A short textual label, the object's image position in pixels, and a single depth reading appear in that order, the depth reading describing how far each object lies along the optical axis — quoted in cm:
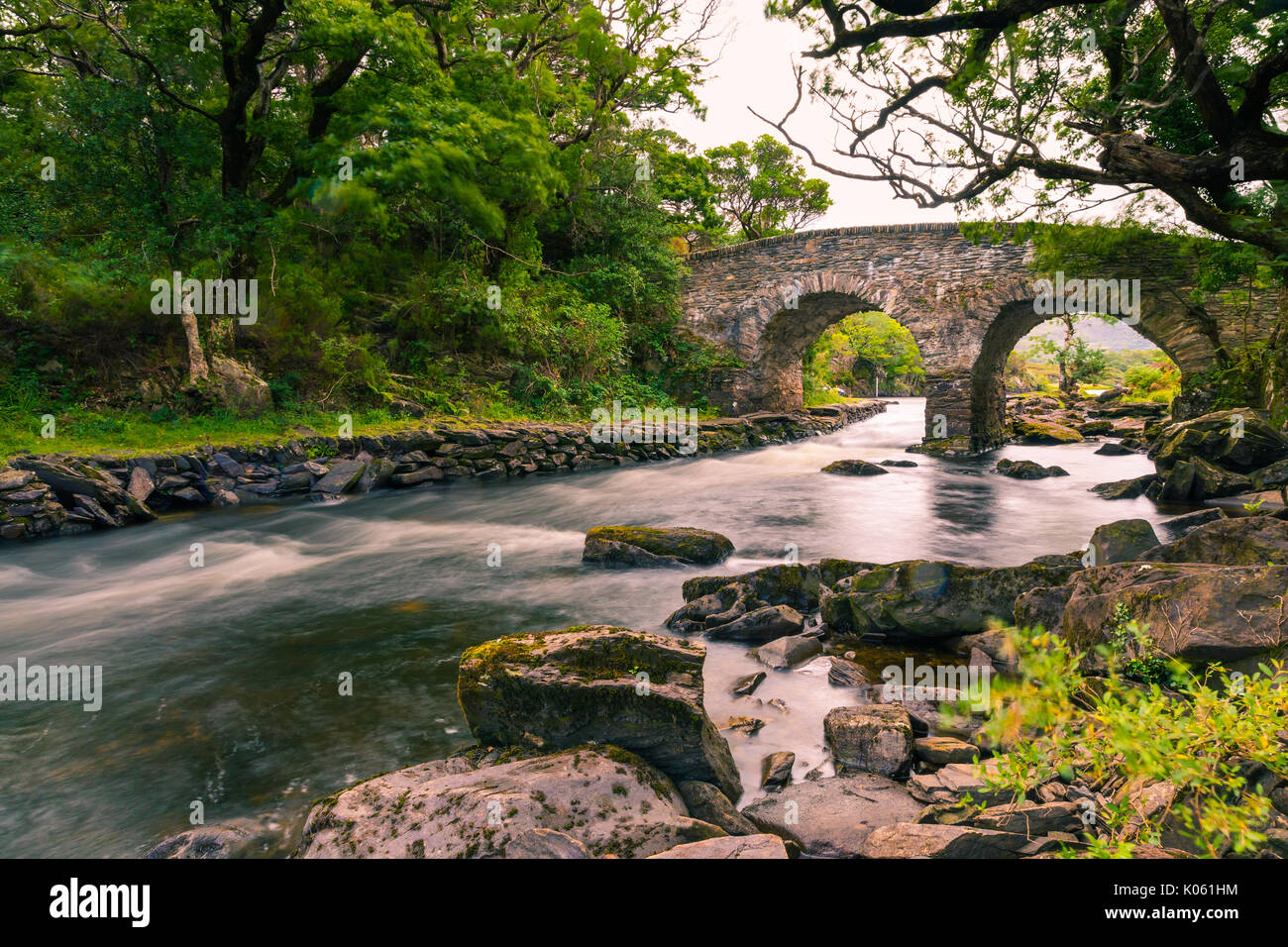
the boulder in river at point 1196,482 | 990
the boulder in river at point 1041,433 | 2189
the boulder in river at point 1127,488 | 1116
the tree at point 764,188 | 3400
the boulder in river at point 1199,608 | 293
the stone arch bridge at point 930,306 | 1570
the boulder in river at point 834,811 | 265
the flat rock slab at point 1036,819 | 230
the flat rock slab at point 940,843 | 217
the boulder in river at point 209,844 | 258
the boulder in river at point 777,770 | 318
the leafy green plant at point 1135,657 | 310
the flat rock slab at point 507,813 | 231
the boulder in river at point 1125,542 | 559
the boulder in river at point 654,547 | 738
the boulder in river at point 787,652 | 454
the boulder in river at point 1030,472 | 1443
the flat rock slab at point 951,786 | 272
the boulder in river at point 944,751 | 315
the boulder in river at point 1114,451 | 1777
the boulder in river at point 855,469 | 1562
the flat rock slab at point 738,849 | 206
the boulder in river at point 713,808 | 270
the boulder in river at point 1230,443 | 998
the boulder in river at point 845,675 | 422
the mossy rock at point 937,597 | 474
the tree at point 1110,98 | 573
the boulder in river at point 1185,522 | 821
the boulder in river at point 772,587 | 560
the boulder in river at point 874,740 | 319
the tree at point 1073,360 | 3638
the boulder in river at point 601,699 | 298
